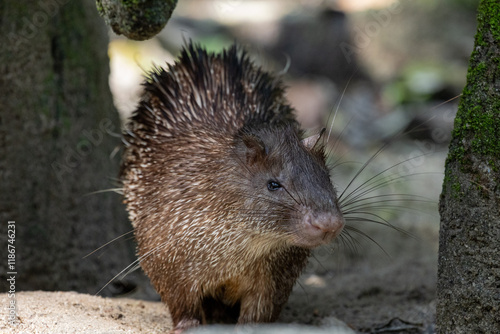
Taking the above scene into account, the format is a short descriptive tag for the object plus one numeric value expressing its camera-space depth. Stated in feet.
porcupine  29.63
